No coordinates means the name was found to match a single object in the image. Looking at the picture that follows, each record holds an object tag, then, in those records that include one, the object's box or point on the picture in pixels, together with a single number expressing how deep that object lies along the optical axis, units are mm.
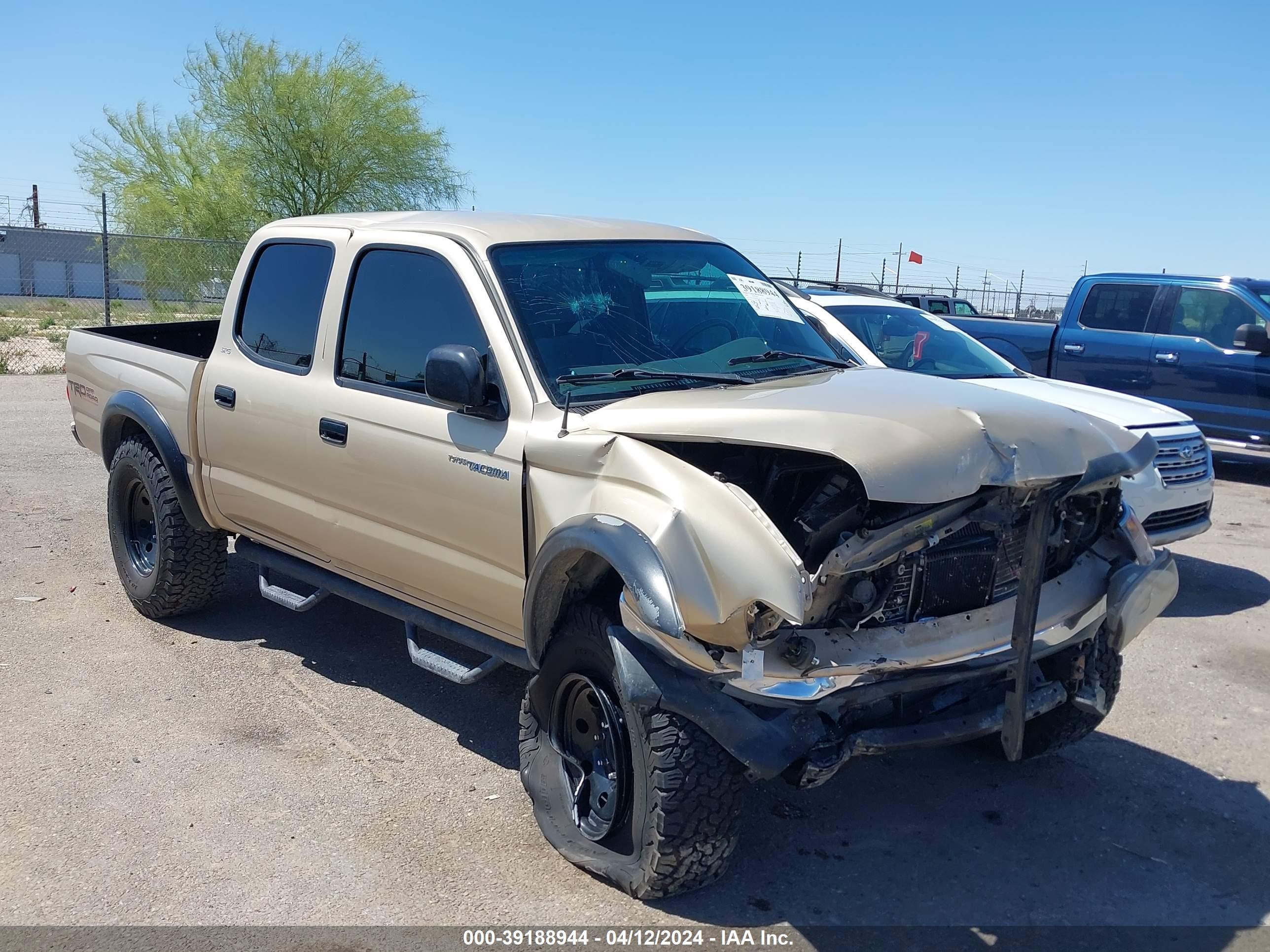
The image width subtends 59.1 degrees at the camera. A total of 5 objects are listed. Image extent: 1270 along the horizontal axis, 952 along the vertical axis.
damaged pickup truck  3041
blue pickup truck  10438
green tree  22531
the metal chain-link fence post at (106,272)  15117
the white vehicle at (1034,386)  6613
